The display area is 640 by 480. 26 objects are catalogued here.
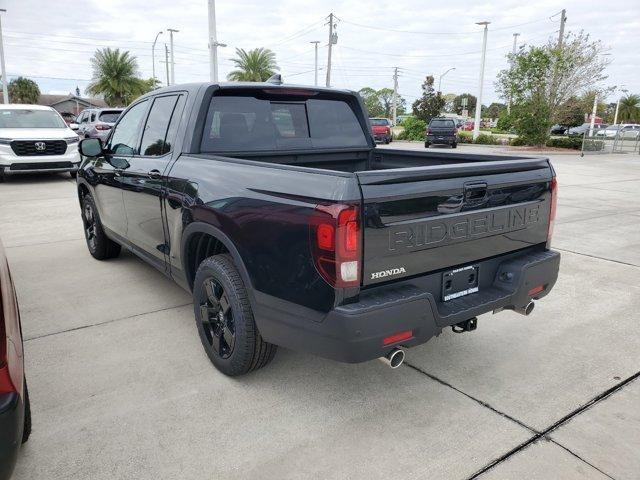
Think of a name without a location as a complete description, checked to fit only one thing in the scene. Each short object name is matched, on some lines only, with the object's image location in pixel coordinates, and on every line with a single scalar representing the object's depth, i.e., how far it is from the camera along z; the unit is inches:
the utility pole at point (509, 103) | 1032.7
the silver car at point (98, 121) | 670.5
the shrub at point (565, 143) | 1062.4
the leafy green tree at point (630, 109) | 2792.8
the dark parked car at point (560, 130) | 1882.4
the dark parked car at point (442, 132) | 1030.4
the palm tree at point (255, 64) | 1968.5
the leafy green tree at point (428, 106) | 1860.2
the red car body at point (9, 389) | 70.0
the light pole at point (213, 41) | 956.2
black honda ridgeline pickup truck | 93.2
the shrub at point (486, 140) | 1184.9
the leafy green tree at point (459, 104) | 3827.0
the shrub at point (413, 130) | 1419.8
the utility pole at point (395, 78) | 2882.4
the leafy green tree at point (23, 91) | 3048.7
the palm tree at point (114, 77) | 1984.5
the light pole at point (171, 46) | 1749.5
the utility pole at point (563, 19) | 1418.1
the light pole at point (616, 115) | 2571.4
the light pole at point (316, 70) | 2018.1
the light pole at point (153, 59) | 1823.3
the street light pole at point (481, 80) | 1247.7
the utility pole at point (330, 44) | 1690.7
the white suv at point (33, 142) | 451.2
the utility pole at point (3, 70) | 1296.8
